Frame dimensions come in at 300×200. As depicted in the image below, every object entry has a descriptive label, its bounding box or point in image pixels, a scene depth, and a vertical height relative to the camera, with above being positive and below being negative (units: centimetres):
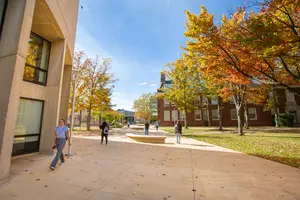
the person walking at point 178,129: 1075 -66
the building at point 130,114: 8032 +345
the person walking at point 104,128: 990 -59
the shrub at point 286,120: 2615 +25
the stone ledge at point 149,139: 1088 -146
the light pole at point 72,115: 668 +19
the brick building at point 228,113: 2930 +177
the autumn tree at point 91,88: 1922 +430
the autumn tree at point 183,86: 2223 +533
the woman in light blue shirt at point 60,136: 491 -61
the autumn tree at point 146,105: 5616 +582
